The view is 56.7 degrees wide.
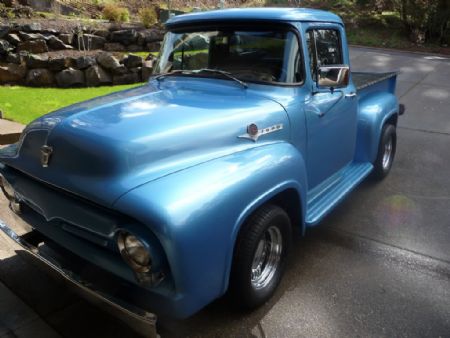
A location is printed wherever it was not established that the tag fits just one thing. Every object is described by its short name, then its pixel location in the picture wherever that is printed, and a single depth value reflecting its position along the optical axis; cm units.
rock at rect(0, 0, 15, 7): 1066
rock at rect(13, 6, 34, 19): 1036
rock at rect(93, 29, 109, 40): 1020
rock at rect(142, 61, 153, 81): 920
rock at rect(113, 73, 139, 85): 898
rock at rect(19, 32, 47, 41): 907
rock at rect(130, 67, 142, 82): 916
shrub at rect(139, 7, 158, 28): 1146
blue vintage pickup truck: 201
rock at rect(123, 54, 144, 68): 910
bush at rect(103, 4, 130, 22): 1180
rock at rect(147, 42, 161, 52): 1088
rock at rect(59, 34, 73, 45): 961
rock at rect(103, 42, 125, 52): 1025
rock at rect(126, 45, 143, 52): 1068
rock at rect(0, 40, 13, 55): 870
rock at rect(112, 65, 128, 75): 896
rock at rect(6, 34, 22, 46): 892
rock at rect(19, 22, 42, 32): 930
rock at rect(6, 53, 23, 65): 863
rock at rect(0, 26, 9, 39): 897
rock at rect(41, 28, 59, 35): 950
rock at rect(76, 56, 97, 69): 877
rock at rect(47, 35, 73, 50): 936
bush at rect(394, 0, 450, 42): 1462
